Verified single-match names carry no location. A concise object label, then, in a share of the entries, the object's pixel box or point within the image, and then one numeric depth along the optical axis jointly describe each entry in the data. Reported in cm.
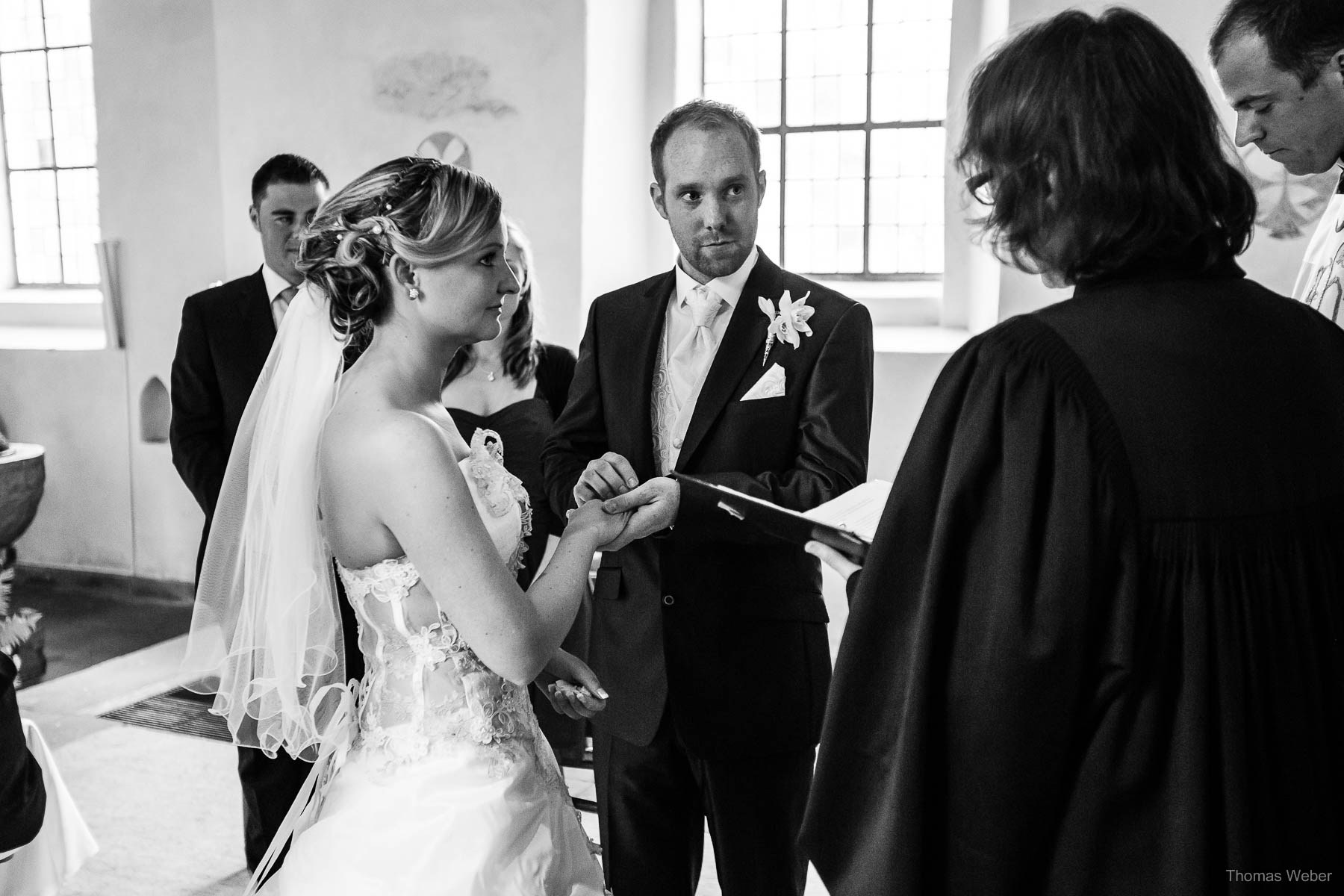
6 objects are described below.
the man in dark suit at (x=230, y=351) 362
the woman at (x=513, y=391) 354
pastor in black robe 132
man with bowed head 212
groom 251
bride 192
